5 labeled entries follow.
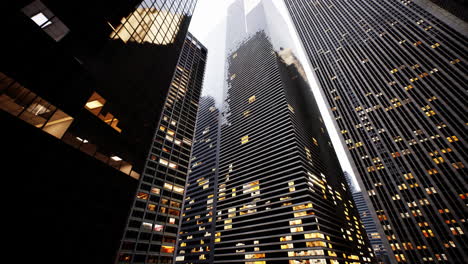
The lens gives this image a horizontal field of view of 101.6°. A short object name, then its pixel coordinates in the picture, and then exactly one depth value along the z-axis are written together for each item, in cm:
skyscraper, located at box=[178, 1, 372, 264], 7050
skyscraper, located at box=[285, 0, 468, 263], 5762
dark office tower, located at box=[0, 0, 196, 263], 1181
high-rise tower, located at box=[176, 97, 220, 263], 9550
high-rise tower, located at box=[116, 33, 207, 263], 4784
